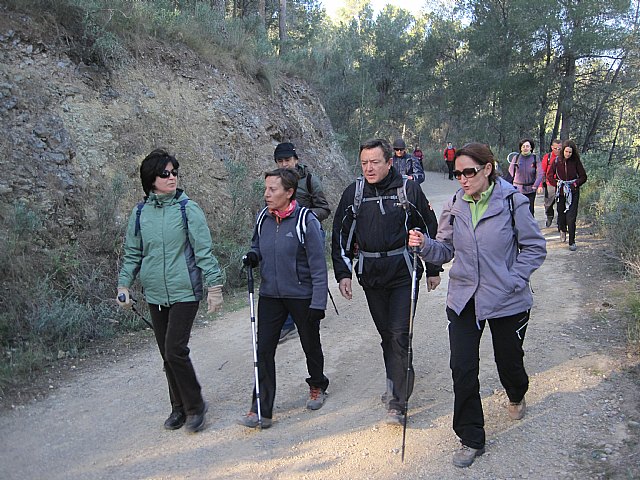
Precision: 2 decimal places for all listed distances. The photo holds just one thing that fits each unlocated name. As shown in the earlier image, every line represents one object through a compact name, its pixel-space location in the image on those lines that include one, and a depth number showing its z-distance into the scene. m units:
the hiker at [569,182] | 9.77
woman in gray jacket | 4.14
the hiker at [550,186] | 10.80
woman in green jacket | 3.96
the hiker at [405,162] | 8.44
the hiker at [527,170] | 10.42
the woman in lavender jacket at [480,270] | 3.49
